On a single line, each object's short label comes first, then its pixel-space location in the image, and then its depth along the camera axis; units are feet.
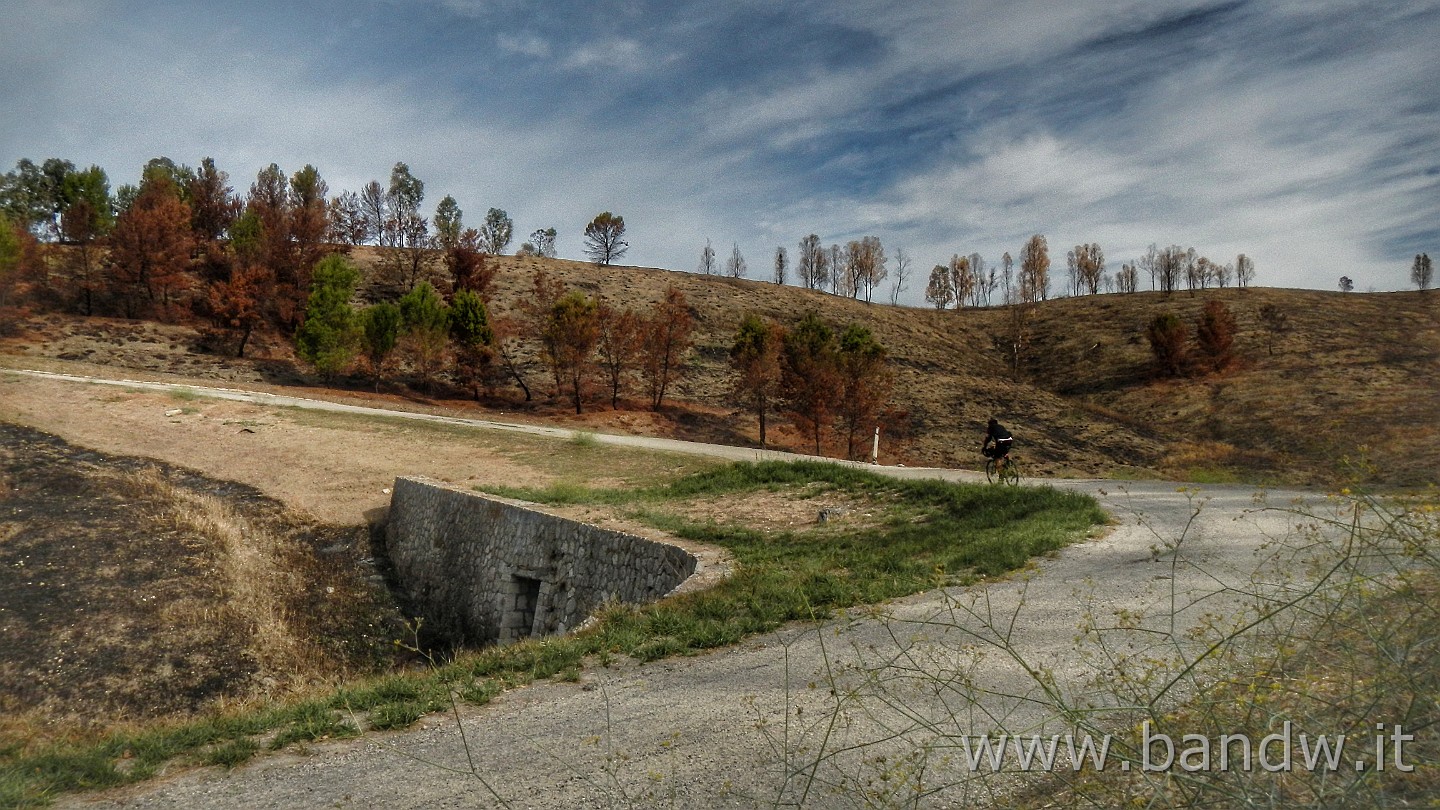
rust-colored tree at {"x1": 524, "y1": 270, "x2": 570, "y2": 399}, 136.36
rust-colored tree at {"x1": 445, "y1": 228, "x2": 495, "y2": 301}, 175.83
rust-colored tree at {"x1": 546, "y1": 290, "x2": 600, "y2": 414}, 132.16
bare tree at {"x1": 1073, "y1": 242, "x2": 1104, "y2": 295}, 319.47
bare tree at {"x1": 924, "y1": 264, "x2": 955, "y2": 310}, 303.48
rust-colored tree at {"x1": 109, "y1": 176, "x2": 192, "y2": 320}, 149.18
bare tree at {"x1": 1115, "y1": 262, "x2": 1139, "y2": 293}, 314.96
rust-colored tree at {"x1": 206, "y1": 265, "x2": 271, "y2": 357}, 140.15
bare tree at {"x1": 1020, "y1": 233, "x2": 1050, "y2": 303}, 298.56
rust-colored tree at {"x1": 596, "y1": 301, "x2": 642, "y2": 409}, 139.74
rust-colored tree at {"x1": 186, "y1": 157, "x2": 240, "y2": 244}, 191.52
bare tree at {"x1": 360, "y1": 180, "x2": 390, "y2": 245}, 211.82
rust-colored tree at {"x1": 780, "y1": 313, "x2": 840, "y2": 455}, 115.55
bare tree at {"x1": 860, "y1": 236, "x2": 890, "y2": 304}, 306.35
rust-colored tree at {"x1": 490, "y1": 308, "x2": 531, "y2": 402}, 146.00
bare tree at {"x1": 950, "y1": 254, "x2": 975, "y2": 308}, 307.78
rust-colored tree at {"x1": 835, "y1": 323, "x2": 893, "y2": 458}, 115.14
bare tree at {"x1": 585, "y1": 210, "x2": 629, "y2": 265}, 258.57
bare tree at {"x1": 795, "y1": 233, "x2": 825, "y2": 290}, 305.94
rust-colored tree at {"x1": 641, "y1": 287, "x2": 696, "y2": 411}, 140.26
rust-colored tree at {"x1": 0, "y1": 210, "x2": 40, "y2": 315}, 116.67
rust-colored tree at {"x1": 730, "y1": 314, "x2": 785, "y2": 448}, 123.13
